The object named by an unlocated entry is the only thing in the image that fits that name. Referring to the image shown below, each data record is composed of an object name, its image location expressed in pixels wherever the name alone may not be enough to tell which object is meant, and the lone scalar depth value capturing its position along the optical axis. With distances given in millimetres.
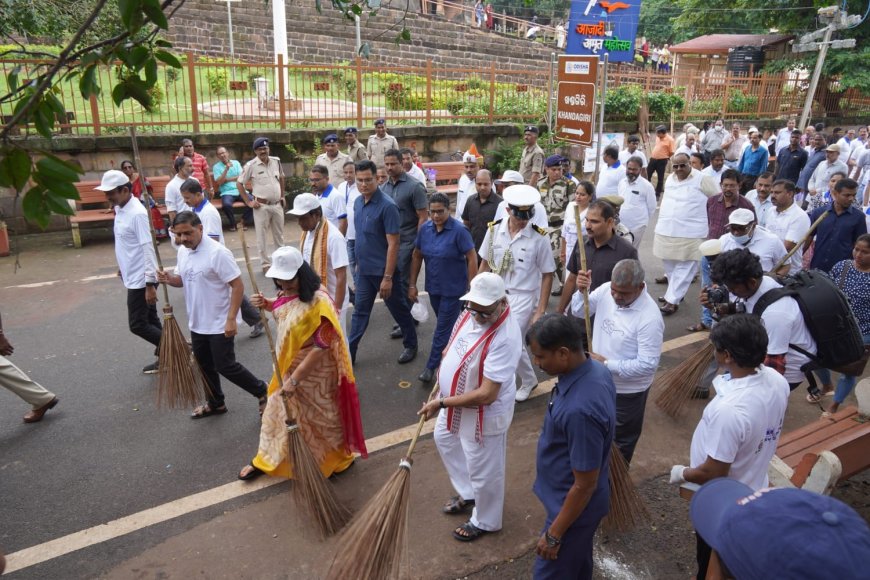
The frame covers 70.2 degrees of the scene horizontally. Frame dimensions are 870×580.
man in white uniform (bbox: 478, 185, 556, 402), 4910
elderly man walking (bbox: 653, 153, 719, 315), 7234
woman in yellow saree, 3887
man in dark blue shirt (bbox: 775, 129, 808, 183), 11977
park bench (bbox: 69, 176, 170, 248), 9961
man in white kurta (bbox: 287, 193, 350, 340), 5141
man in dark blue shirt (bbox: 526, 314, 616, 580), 2527
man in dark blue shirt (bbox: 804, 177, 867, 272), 5805
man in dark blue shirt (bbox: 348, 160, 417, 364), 5652
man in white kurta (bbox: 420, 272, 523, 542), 3279
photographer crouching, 3596
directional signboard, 7348
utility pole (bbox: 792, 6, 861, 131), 16388
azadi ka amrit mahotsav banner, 10531
